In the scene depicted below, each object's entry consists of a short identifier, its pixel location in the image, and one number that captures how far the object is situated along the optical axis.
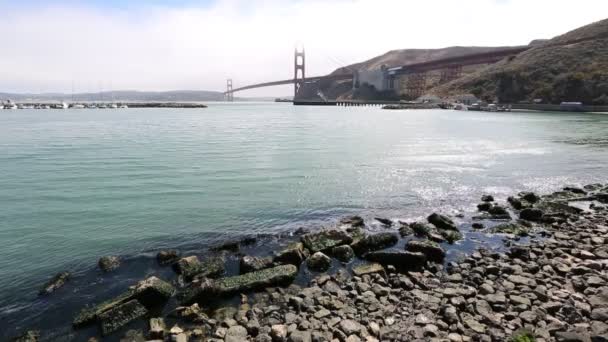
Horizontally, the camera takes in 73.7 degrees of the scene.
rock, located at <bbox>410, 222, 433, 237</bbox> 10.89
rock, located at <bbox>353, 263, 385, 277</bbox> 8.27
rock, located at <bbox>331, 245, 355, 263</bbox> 9.29
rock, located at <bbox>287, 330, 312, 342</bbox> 5.83
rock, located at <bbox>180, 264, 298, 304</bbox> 7.38
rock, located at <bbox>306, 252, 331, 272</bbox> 8.79
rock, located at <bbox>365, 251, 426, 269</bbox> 8.70
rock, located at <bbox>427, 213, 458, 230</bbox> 11.38
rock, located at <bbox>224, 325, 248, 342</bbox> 5.98
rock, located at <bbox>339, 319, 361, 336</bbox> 6.03
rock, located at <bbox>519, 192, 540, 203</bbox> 14.36
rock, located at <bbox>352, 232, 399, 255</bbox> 9.69
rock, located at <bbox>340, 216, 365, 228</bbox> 11.94
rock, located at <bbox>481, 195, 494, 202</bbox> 14.42
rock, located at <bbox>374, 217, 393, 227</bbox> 12.15
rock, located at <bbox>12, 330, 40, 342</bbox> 6.35
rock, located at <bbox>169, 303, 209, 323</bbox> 6.76
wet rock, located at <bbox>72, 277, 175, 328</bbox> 6.83
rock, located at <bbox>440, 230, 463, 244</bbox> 10.44
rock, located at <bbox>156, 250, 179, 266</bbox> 9.29
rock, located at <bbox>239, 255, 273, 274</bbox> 8.57
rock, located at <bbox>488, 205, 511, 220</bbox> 12.46
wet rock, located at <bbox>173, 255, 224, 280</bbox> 8.46
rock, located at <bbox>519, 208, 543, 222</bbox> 12.06
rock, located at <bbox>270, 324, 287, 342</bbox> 5.96
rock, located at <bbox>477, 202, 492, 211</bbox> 13.40
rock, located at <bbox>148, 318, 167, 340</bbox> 6.29
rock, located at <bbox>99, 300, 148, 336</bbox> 6.61
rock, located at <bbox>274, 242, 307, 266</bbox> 8.94
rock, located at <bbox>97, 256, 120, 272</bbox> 8.93
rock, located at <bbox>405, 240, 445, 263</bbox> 9.12
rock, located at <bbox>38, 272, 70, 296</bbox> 7.91
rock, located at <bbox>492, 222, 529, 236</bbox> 10.86
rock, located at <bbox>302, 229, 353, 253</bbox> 9.65
